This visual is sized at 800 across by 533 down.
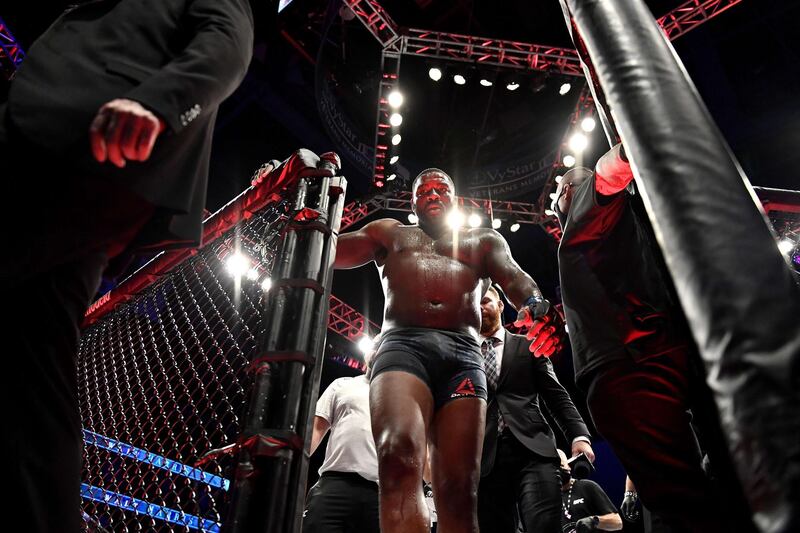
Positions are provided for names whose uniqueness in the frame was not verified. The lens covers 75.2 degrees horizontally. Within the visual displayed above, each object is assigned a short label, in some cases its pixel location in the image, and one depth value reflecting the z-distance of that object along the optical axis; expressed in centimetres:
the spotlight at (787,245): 548
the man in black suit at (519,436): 330
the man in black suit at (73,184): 97
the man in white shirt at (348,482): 317
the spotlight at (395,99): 834
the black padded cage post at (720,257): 56
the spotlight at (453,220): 303
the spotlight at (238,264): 218
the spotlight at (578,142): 833
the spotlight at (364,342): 1051
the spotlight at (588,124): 812
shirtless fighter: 201
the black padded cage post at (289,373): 118
